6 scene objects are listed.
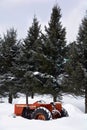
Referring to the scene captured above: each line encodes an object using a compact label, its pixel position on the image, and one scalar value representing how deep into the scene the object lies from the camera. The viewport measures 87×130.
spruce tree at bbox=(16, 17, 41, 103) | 33.42
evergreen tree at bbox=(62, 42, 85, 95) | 25.39
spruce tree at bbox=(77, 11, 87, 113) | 26.62
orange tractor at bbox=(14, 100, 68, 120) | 14.67
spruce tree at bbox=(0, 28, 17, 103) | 35.62
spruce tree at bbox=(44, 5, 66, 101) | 30.19
